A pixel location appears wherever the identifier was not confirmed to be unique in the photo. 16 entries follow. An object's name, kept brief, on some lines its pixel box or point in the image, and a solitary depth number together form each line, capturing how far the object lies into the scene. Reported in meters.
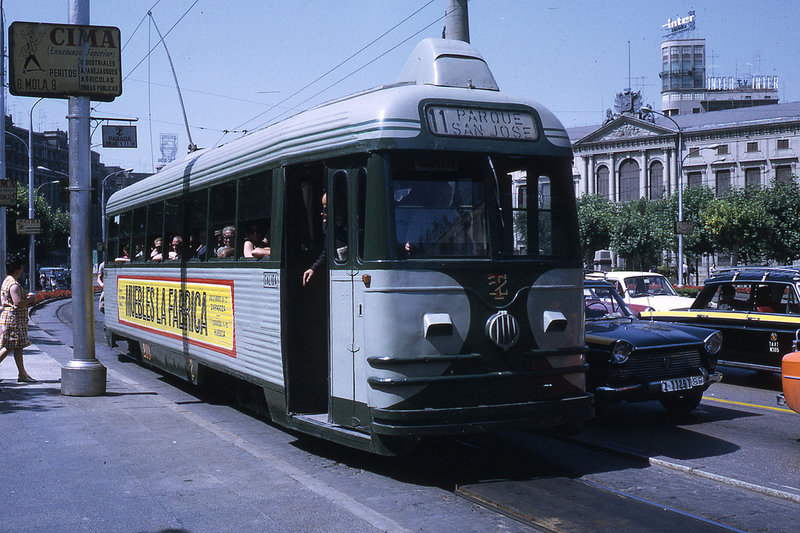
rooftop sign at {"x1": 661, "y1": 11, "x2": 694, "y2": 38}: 134.62
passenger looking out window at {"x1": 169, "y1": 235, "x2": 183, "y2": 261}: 11.72
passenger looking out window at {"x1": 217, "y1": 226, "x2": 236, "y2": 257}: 9.69
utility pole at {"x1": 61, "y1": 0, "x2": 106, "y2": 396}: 11.41
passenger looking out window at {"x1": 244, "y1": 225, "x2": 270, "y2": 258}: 8.70
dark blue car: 9.24
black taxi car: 12.08
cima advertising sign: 11.47
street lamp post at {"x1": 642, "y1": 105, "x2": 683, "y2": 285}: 42.05
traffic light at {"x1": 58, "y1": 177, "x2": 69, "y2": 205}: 12.29
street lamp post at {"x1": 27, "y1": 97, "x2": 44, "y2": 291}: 43.42
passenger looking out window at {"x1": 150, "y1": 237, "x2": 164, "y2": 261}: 12.77
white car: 18.00
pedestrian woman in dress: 12.57
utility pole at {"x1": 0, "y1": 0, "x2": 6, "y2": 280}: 25.91
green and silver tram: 6.91
